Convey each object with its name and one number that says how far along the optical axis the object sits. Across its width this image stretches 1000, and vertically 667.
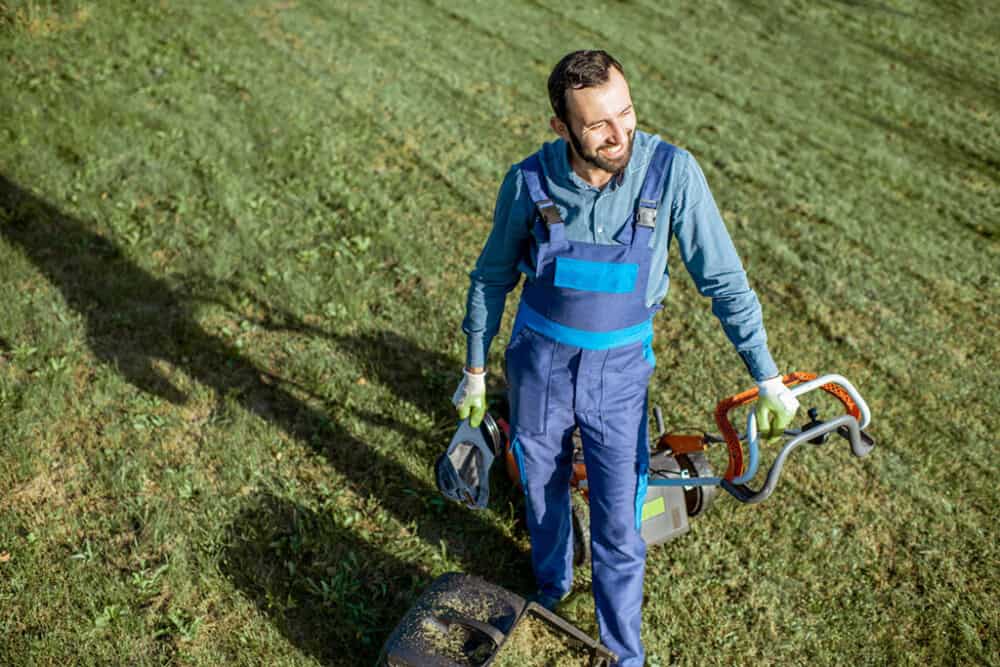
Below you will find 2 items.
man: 2.99
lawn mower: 3.22
